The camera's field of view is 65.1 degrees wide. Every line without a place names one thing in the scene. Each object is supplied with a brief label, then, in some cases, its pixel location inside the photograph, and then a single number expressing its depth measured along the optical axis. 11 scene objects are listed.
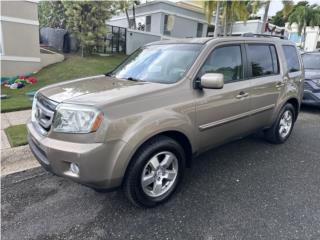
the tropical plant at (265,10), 18.23
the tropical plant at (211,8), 16.89
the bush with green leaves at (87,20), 12.99
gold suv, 2.24
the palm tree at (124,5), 16.30
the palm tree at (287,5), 18.47
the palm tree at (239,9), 17.08
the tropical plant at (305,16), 34.06
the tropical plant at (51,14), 16.69
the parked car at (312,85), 6.88
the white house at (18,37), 9.88
